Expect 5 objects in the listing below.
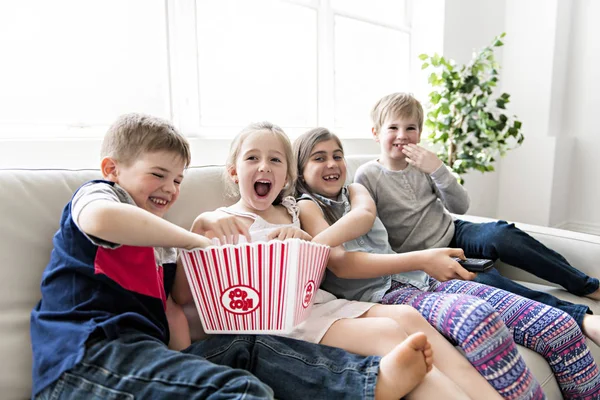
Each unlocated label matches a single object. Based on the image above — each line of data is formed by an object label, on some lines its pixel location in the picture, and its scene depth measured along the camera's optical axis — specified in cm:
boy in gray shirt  149
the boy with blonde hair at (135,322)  76
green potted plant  258
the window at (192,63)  166
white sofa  90
